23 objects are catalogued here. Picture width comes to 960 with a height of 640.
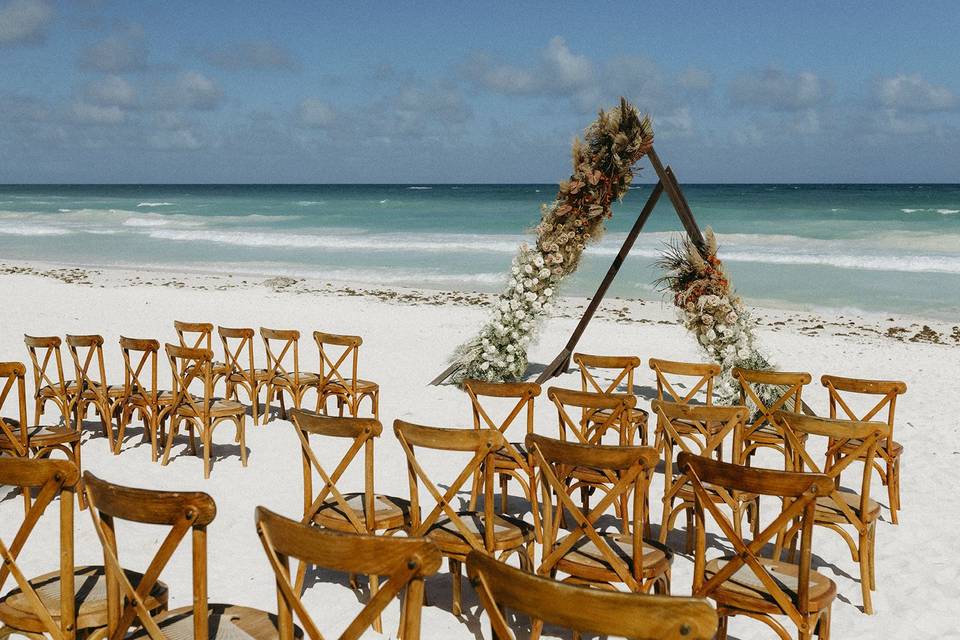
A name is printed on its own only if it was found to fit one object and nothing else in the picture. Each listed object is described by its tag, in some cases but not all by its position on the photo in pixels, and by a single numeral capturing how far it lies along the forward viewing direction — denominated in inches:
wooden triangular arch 317.1
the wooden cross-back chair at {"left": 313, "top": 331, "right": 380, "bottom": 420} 292.5
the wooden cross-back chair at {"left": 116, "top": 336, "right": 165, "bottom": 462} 249.5
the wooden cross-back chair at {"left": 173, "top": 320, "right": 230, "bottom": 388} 297.5
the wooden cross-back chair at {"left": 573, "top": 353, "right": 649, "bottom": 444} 264.8
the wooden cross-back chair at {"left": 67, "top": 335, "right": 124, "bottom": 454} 254.5
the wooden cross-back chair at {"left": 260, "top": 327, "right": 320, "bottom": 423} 297.4
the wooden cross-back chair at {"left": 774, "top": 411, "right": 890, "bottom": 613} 164.6
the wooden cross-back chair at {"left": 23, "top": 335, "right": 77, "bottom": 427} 249.9
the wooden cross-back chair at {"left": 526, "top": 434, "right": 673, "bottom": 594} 134.0
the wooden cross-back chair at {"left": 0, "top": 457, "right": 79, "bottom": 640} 108.7
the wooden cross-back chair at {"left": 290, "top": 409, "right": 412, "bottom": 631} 151.6
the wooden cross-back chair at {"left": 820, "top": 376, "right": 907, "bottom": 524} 221.9
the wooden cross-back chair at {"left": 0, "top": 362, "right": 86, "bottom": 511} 200.7
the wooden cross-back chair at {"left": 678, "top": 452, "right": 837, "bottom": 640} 123.8
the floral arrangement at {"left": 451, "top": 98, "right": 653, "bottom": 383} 319.9
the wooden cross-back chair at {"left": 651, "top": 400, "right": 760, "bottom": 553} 173.8
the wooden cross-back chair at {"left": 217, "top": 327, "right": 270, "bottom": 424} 298.4
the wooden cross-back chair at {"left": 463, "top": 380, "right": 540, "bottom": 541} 192.4
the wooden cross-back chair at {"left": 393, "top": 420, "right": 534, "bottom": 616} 148.3
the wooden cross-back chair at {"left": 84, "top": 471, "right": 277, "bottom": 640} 99.5
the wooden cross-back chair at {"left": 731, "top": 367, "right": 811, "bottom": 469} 223.0
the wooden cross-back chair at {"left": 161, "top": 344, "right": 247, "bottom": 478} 242.5
